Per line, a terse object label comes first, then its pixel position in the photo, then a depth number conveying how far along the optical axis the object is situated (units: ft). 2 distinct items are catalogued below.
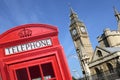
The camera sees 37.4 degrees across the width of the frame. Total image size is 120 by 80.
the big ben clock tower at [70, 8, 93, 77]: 167.29
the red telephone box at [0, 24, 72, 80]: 11.51
